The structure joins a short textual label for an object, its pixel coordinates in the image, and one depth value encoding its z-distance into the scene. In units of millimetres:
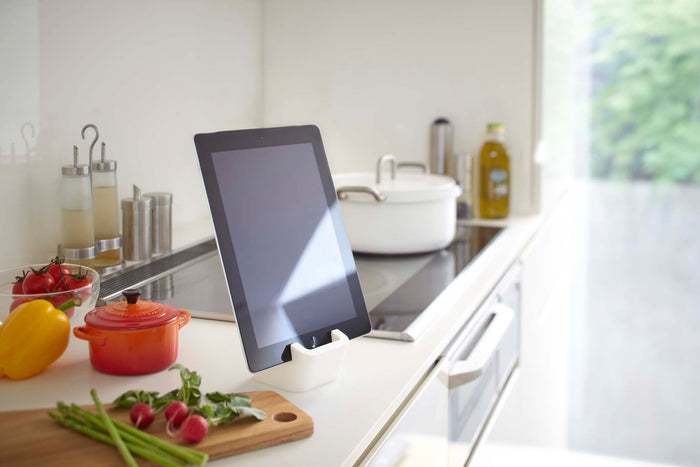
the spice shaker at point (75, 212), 1348
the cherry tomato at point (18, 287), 1053
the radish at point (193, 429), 738
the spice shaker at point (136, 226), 1517
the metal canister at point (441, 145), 2115
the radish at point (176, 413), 771
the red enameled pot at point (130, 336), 941
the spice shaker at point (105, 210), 1428
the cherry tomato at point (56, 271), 1062
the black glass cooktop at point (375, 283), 1219
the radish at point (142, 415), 768
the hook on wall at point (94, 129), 1438
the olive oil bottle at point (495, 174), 2045
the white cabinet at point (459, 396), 952
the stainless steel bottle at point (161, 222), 1574
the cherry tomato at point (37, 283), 1033
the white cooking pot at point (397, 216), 1625
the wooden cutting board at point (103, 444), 718
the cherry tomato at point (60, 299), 1016
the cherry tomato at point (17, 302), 995
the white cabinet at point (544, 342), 1907
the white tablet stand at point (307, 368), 894
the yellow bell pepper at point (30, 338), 922
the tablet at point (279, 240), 891
